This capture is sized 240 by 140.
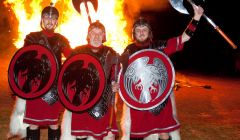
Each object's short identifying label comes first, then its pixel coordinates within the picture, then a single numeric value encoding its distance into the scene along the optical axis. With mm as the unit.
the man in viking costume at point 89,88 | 4414
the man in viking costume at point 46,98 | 4969
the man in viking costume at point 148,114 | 4680
